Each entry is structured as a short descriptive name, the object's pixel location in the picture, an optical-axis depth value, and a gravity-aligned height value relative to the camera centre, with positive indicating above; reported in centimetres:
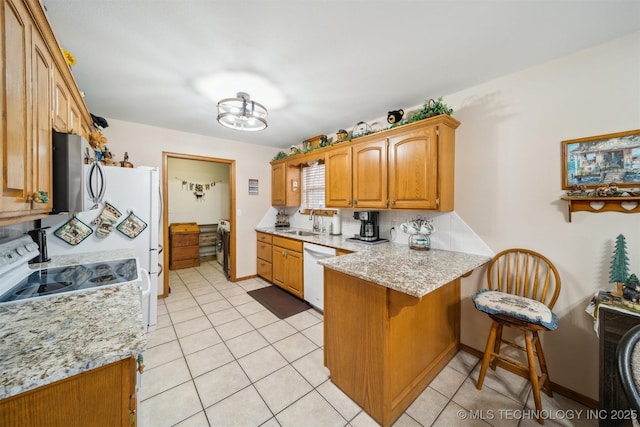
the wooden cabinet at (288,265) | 310 -78
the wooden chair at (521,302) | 148 -65
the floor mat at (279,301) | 286 -123
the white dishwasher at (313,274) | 277 -78
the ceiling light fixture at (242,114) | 199 +94
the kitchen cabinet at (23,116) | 79 +39
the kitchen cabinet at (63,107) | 129 +69
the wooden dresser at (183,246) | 461 -70
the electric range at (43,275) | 119 -41
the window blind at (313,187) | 355 +42
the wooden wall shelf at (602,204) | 142 +5
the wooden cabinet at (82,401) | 60 -56
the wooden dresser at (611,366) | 123 -87
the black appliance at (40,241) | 173 -22
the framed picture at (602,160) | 144 +35
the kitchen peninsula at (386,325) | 138 -79
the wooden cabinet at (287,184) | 387 +48
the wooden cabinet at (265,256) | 372 -74
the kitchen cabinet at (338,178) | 276 +43
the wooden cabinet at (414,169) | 203 +41
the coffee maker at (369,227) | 270 -18
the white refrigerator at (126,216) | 200 -7
